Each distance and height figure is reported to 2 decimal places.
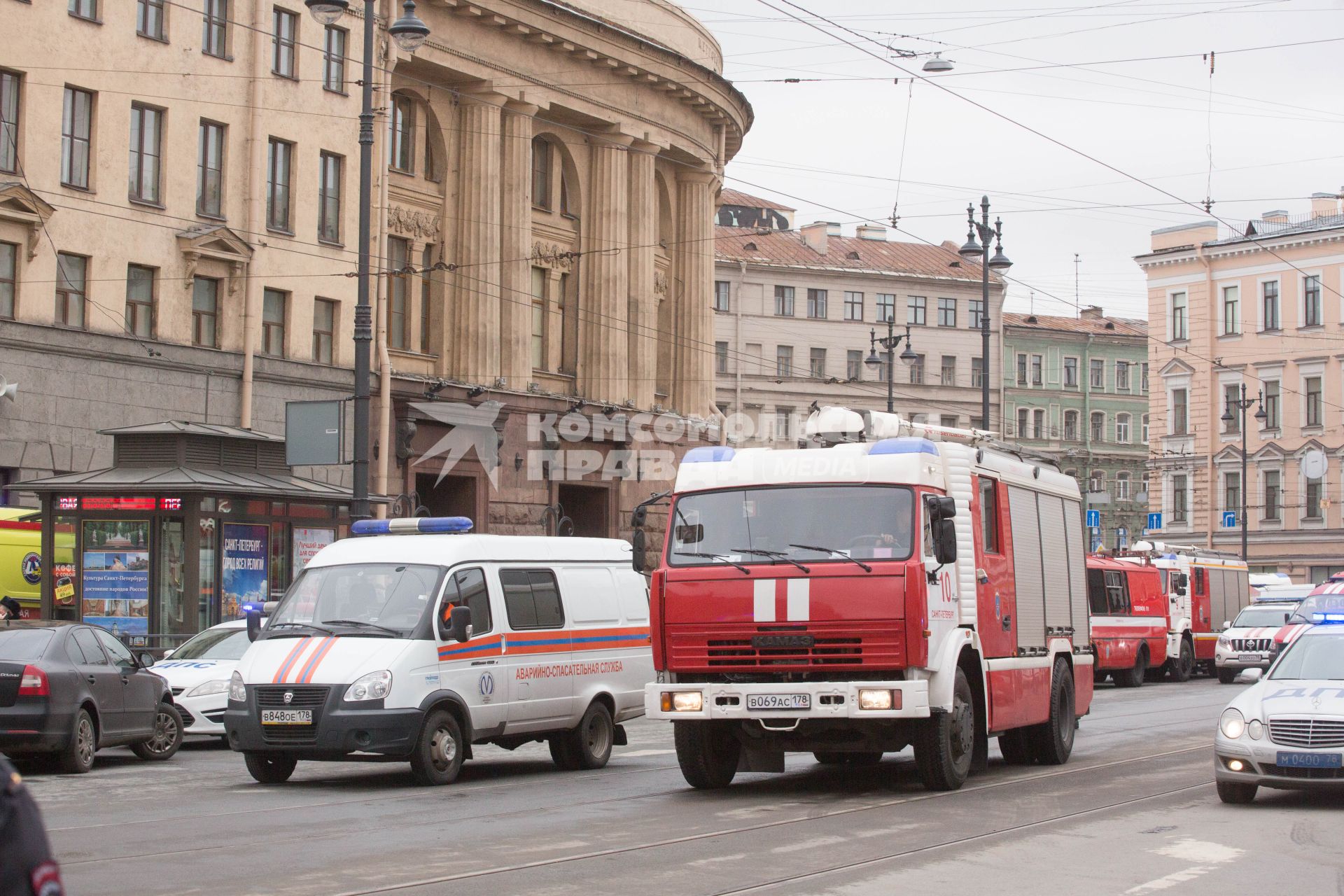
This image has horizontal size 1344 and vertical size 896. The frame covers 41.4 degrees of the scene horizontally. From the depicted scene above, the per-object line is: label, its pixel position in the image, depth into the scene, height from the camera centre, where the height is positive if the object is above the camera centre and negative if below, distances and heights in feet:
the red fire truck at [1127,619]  118.42 -2.73
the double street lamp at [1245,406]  203.21 +20.71
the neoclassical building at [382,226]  103.09 +24.60
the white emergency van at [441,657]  49.08 -2.37
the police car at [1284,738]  41.57 -3.70
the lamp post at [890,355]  131.23 +16.91
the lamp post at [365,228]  77.56 +15.43
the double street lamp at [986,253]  107.86 +20.06
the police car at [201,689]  67.41 -4.29
